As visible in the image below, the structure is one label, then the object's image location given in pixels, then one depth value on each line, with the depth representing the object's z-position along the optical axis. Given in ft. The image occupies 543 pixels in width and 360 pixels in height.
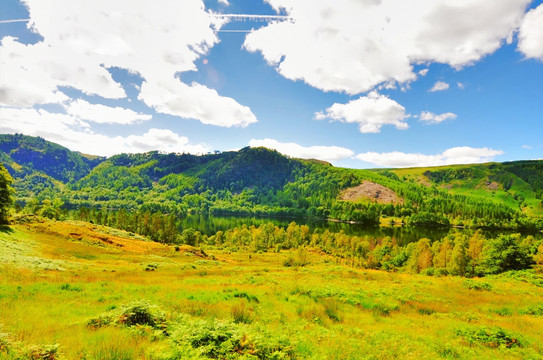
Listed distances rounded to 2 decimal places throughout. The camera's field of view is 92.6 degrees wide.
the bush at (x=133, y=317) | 35.14
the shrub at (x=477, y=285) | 105.19
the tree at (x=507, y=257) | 191.52
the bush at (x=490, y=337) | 41.91
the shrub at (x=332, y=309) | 50.21
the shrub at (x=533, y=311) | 68.85
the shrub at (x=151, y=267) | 116.84
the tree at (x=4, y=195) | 162.32
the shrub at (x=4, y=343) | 23.63
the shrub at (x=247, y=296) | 59.70
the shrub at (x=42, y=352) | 23.08
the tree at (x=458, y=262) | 216.58
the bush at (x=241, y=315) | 42.45
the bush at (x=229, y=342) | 26.30
